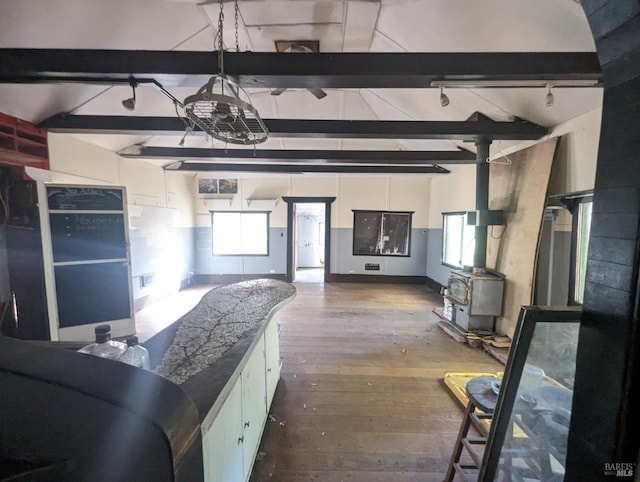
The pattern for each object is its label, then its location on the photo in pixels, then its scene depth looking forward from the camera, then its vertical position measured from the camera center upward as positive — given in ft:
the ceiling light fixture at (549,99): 6.59 +3.17
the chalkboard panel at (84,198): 10.08 +1.02
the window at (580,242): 8.56 -0.47
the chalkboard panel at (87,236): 10.19 -0.48
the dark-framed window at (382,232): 22.25 -0.46
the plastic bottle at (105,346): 3.42 -1.60
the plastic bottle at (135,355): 3.39 -1.67
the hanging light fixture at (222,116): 4.22 +1.98
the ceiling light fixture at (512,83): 6.35 +3.46
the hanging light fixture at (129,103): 6.76 +3.03
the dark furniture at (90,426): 1.55 -1.19
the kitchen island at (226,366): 3.28 -1.97
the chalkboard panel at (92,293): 10.40 -2.77
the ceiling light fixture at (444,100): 6.68 +3.17
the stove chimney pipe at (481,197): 11.44 +1.32
